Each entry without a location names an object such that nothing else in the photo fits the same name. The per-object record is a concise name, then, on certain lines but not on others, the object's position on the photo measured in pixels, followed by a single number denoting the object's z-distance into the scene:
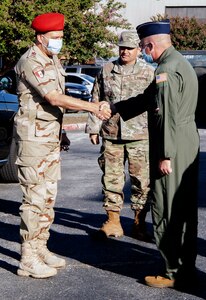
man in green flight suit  5.36
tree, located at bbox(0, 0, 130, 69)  21.98
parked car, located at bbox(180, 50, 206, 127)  19.70
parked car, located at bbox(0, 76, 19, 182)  9.48
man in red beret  5.83
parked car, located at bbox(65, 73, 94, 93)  32.16
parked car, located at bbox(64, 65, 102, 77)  35.91
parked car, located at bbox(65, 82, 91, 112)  30.28
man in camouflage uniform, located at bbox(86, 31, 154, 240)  7.15
